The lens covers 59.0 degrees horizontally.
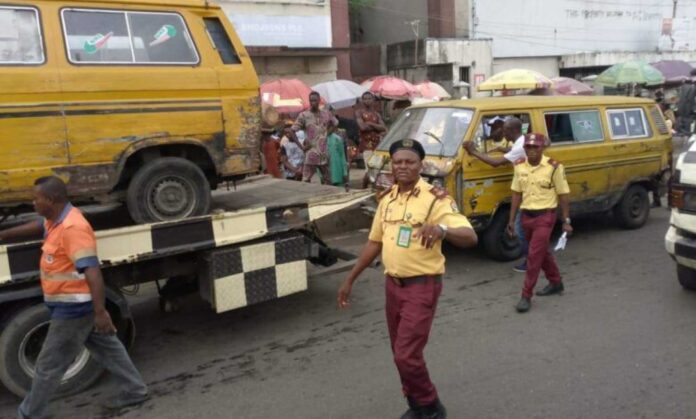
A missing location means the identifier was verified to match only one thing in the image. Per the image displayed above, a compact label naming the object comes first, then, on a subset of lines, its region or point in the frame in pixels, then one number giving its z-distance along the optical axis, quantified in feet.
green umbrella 55.01
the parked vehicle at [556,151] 21.72
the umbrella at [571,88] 57.82
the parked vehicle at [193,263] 12.90
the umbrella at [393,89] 48.24
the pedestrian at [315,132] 28.04
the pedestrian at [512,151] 21.29
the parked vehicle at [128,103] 14.42
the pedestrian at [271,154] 31.36
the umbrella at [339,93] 44.14
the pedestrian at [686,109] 47.94
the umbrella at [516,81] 49.96
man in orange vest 11.23
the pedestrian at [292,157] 30.60
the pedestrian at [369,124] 32.03
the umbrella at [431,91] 49.92
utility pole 74.02
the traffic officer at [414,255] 10.61
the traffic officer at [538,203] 17.72
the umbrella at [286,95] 40.29
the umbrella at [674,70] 65.05
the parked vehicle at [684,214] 16.98
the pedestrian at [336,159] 29.32
